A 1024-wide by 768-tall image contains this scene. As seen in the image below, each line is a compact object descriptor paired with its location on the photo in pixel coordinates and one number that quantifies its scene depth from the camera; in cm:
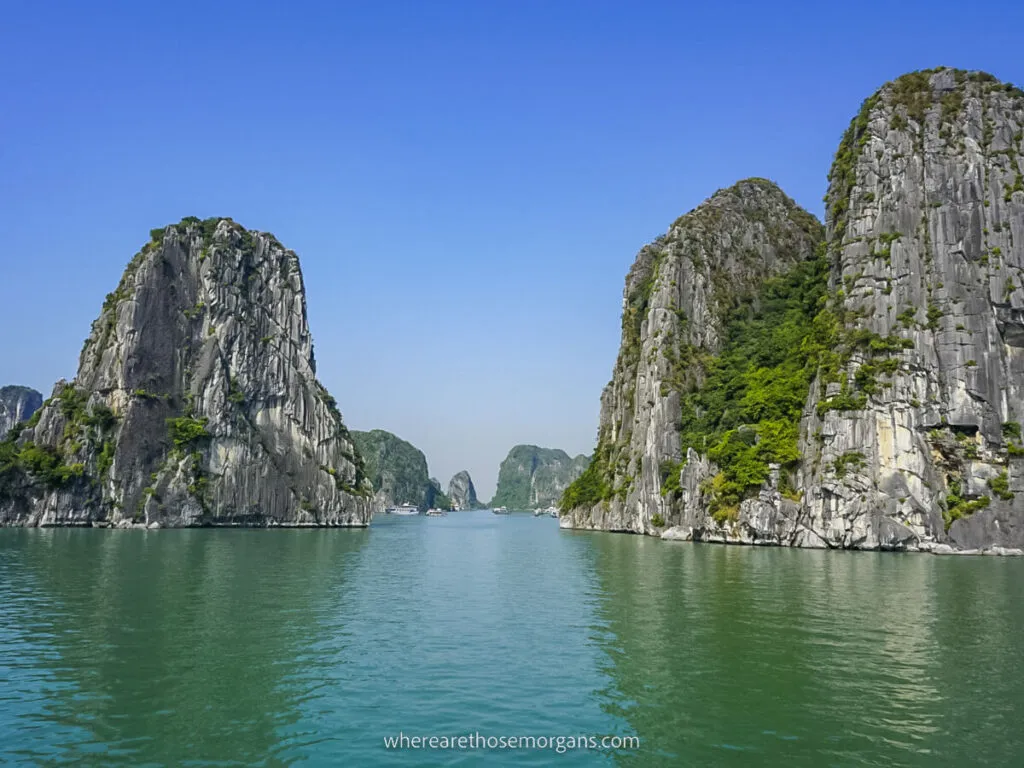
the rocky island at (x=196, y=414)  11519
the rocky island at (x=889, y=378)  7044
